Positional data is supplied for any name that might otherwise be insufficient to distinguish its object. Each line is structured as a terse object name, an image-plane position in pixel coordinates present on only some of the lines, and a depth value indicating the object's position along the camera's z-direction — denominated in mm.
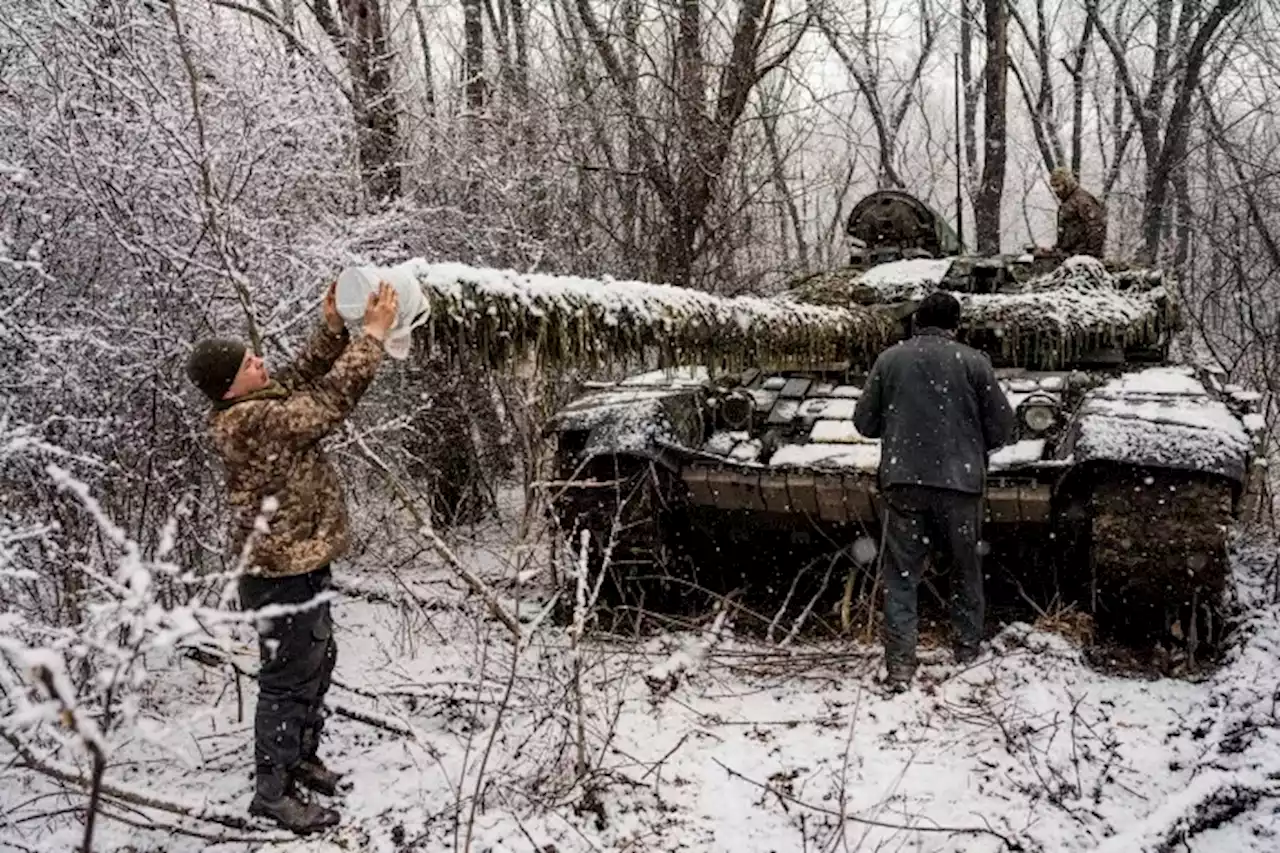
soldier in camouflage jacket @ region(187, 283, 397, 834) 3721
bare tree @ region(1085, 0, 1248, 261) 15883
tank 5102
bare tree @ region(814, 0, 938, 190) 20031
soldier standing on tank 8922
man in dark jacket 4949
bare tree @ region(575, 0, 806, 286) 10719
